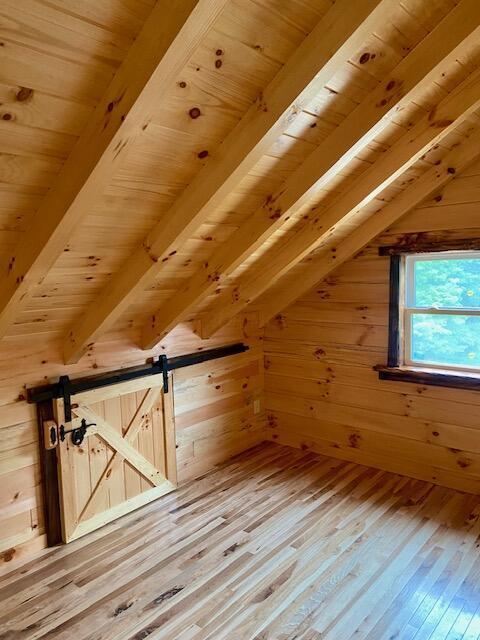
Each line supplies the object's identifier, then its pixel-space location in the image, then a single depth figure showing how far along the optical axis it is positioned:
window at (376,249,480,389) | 3.15
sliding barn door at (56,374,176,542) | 2.79
